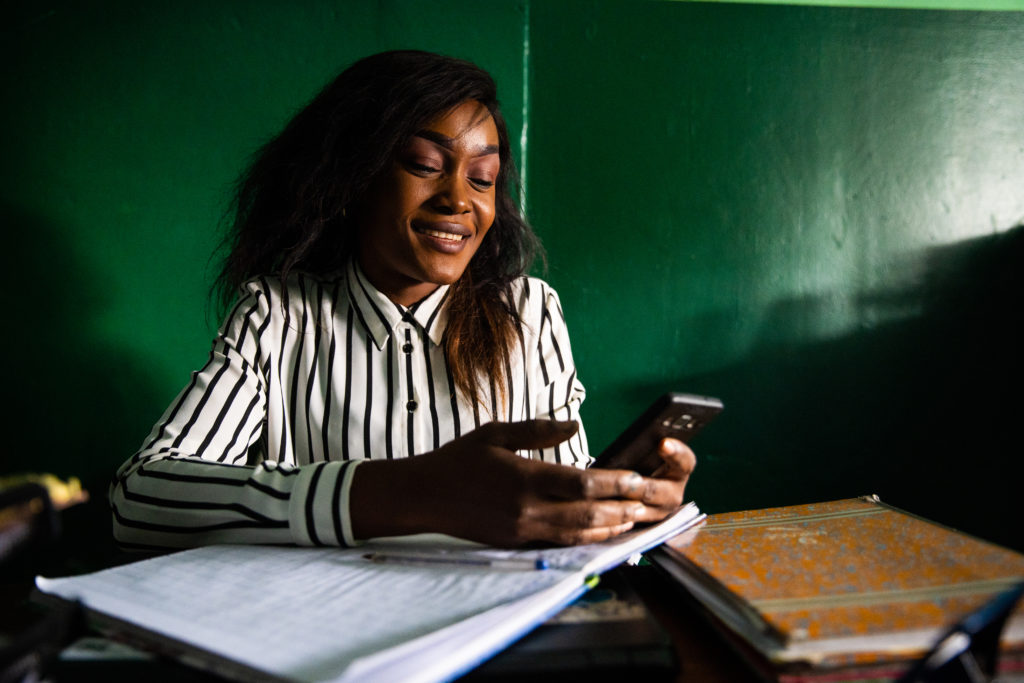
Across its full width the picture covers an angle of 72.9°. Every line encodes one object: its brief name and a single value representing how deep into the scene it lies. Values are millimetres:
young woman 1143
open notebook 427
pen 590
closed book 439
